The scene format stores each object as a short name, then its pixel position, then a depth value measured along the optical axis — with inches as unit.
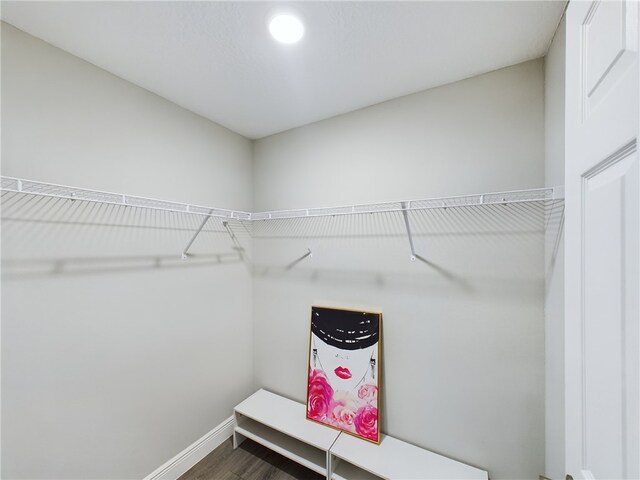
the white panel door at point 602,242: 19.8
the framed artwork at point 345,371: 70.0
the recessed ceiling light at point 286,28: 46.3
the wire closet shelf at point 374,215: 48.8
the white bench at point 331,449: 59.0
